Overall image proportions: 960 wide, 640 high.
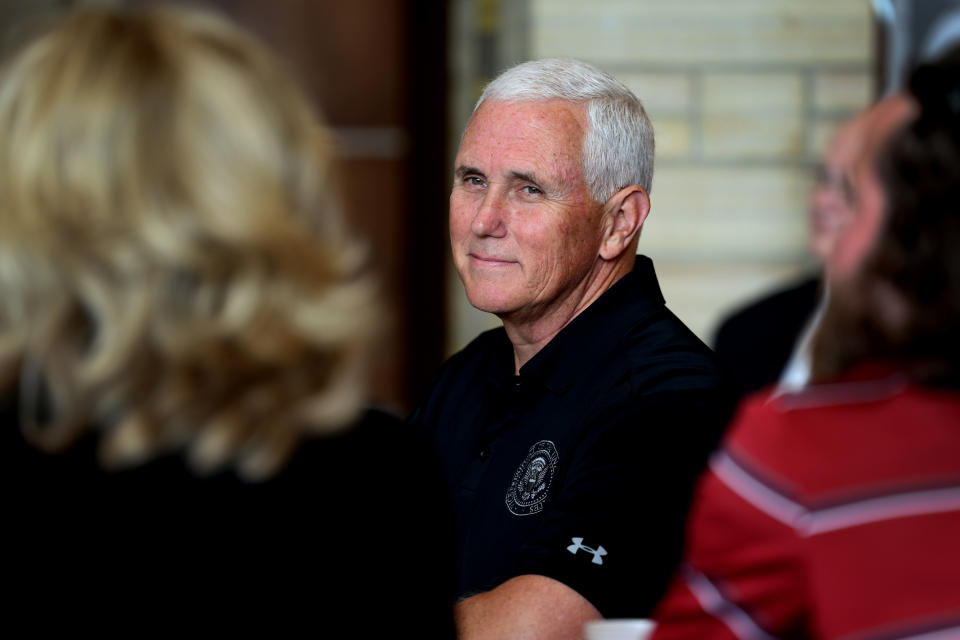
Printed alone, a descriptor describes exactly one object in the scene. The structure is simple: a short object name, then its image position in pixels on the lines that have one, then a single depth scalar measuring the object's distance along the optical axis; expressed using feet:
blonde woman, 16.36
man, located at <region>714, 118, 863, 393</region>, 19.43
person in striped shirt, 16.64
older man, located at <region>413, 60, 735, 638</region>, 17.82
